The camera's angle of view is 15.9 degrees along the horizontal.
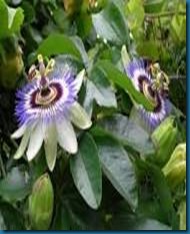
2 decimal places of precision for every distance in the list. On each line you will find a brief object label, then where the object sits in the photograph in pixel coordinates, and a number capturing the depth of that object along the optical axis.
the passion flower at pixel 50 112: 0.54
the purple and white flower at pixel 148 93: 0.59
